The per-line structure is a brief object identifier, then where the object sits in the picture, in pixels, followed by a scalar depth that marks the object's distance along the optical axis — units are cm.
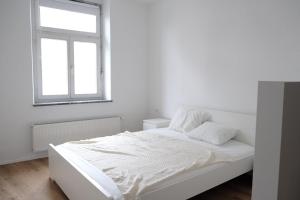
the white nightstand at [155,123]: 397
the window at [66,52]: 378
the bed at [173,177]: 182
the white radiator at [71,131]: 356
